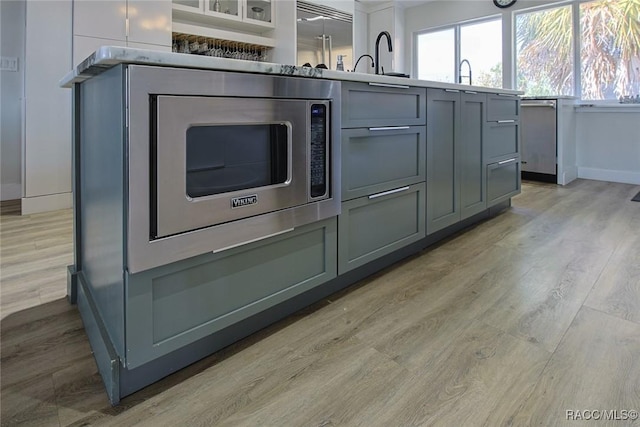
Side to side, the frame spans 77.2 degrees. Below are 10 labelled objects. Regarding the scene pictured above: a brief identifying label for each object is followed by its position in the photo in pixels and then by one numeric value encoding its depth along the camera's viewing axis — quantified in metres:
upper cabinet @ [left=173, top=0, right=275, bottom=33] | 3.92
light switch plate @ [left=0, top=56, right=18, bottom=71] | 3.84
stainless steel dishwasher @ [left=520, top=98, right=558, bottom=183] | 4.52
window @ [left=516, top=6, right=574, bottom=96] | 4.92
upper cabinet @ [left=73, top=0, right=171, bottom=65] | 3.48
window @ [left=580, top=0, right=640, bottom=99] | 4.46
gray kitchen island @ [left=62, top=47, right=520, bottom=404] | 0.99
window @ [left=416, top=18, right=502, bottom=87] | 5.61
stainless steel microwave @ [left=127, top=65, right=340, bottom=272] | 0.97
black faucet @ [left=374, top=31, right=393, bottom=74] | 2.21
